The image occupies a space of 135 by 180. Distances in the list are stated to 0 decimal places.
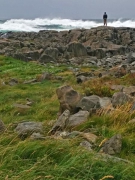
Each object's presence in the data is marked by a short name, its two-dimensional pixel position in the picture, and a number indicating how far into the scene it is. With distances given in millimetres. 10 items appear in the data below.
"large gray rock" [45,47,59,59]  25969
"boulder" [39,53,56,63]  24388
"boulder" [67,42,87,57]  28094
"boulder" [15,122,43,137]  6090
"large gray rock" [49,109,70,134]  6555
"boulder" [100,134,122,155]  5305
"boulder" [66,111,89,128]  6721
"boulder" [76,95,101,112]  7746
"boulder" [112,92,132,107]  8047
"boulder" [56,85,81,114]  8086
